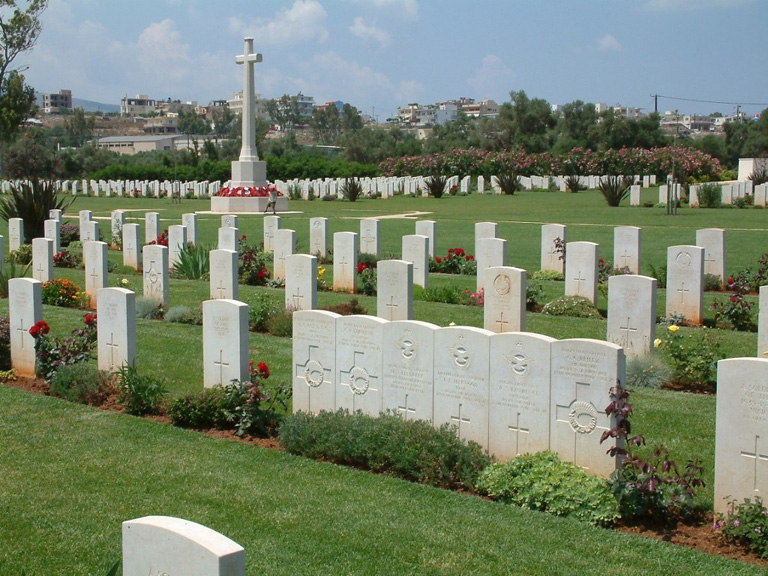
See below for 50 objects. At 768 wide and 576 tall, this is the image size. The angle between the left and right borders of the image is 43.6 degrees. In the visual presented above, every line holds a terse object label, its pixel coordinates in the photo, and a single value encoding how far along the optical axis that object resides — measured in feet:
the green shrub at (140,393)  27.43
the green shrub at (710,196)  109.29
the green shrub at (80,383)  28.81
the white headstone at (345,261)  51.08
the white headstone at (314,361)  25.32
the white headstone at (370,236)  60.70
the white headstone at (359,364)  24.41
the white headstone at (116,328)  28.71
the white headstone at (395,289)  36.55
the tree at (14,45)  161.48
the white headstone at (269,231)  63.93
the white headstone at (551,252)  55.31
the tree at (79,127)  397.33
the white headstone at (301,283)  40.60
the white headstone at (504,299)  34.63
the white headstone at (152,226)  69.26
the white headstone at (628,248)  50.26
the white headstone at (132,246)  60.54
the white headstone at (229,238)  55.62
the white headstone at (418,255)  48.65
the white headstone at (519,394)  21.47
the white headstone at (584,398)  20.36
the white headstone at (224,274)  42.75
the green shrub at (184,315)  42.09
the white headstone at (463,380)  22.44
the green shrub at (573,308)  42.47
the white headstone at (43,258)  48.65
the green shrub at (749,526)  17.46
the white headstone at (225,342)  26.18
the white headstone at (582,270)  43.50
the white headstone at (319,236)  61.82
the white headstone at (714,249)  48.91
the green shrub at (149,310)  43.73
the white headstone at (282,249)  54.75
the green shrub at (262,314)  40.73
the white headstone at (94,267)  45.60
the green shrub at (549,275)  54.49
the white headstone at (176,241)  57.98
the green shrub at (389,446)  21.36
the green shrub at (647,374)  30.89
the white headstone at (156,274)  44.65
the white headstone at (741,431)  18.28
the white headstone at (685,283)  39.91
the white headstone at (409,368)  23.40
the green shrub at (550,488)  19.10
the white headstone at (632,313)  32.40
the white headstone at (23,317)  31.32
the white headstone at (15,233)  64.13
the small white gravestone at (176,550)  9.86
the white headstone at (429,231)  59.36
